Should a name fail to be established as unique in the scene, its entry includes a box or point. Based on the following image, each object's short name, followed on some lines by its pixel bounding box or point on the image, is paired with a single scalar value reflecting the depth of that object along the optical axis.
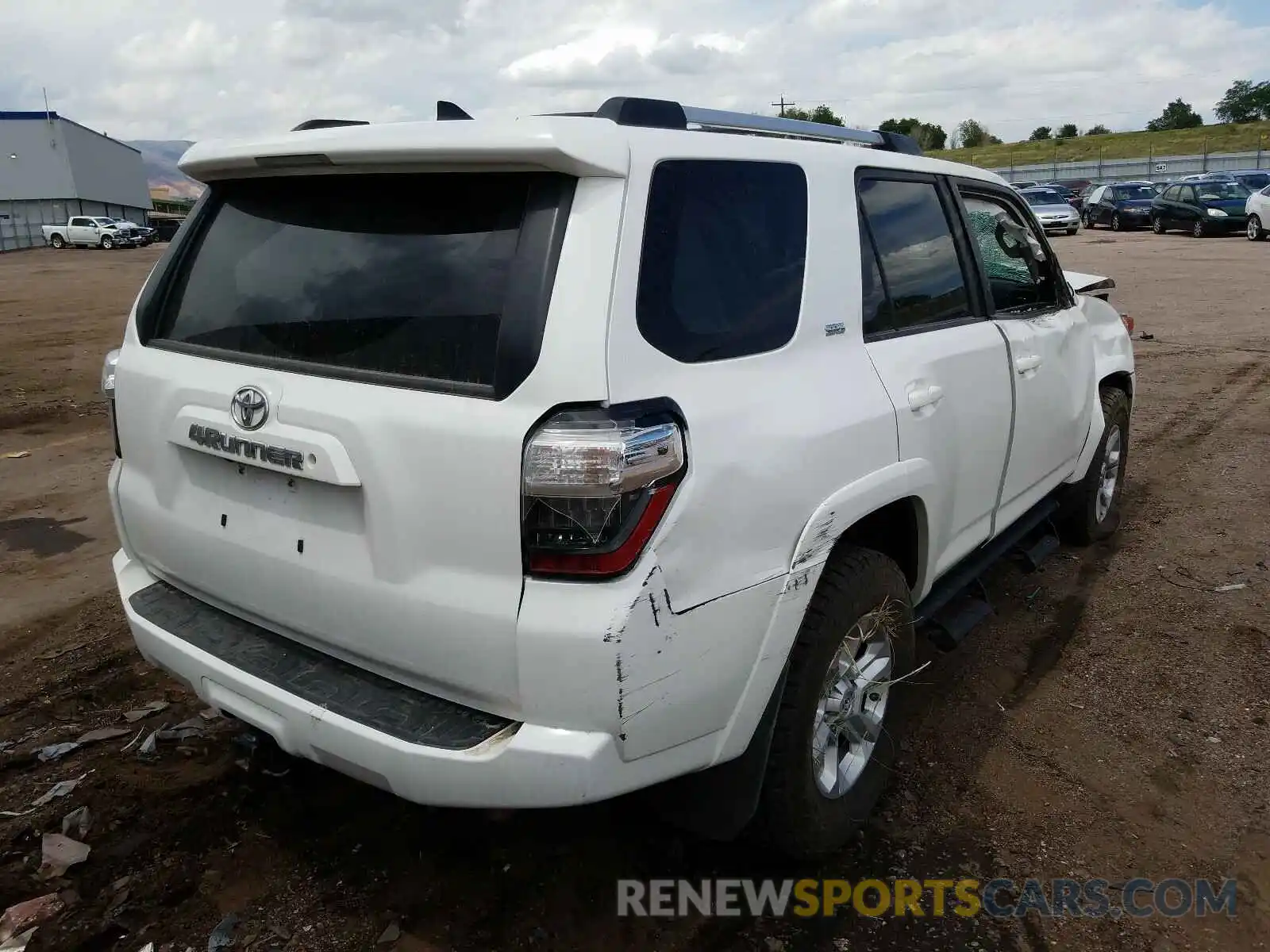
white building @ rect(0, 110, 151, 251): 56.41
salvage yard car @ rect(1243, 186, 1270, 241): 24.81
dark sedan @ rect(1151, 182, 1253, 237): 26.72
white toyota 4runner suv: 1.99
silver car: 28.66
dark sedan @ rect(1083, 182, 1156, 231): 30.64
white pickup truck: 44.09
